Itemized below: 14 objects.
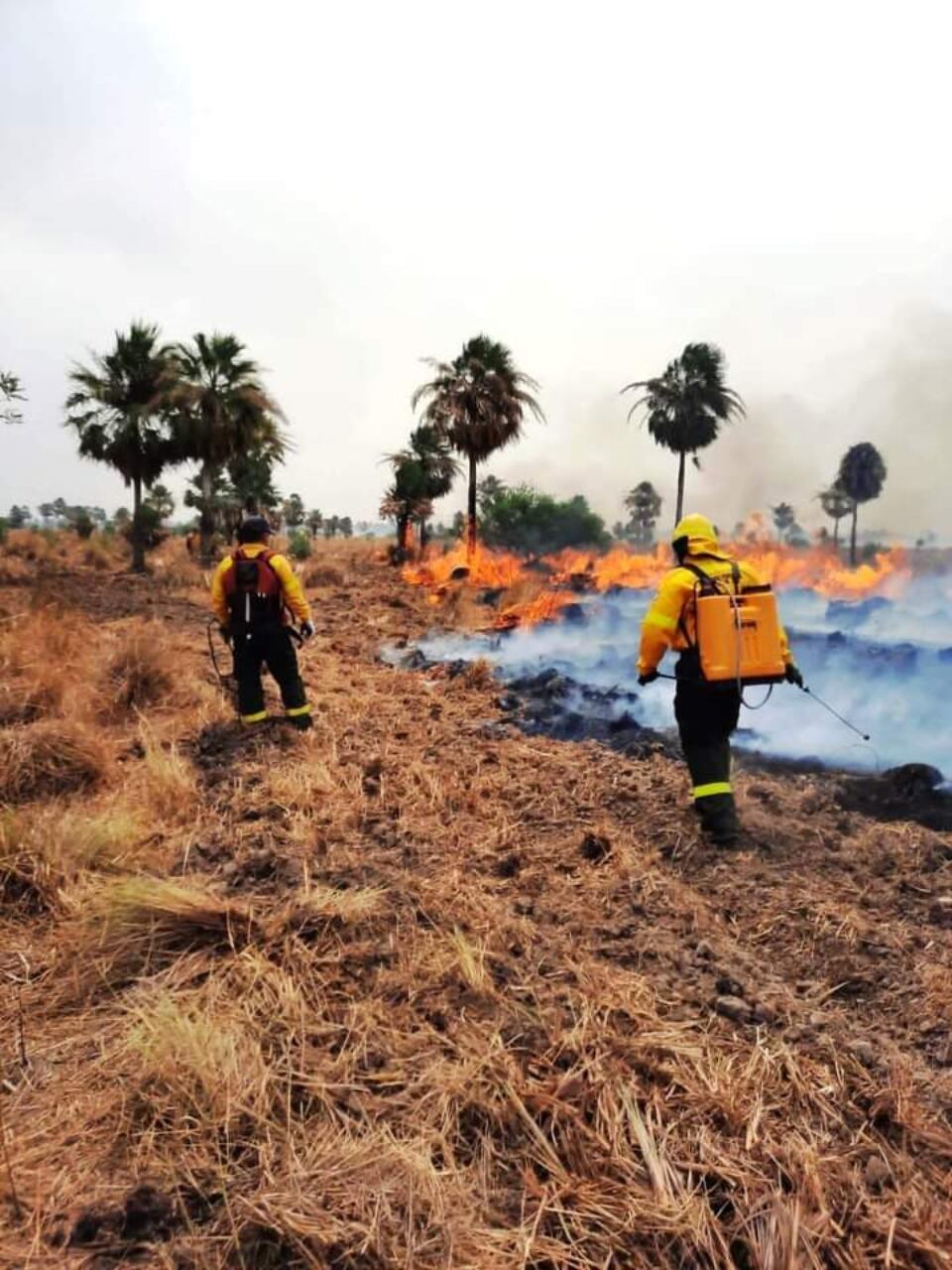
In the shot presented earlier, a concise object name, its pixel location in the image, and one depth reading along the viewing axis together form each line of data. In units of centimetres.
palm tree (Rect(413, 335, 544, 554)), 2303
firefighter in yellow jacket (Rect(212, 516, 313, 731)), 580
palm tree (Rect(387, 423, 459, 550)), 2981
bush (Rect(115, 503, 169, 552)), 2812
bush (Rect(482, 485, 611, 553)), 2925
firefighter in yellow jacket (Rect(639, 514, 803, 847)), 405
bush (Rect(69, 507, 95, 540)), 3102
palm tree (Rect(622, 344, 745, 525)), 2828
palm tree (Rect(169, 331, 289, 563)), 2089
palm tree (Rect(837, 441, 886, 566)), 4134
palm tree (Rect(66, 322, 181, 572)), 2128
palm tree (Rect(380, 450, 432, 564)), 2861
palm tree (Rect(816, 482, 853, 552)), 6900
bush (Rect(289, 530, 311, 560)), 2817
